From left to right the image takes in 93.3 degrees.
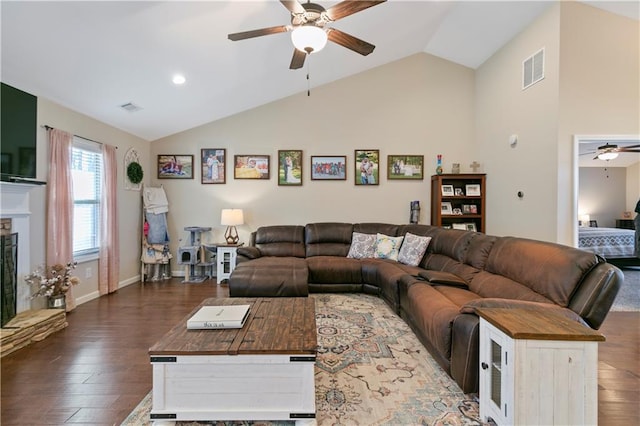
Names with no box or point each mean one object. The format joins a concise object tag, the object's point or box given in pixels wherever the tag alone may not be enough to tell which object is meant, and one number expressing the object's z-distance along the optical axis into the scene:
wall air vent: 3.66
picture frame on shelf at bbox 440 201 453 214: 5.11
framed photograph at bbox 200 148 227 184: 5.42
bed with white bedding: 5.72
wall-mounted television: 2.91
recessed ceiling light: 3.73
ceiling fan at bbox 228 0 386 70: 2.28
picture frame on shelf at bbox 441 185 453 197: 5.05
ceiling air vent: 4.06
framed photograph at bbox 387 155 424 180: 5.38
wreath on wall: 4.86
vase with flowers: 3.24
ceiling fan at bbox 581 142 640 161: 4.56
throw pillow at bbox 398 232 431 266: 4.18
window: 3.96
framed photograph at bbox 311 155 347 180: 5.39
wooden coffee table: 1.67
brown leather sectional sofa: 1.97
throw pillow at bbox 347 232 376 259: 4.70
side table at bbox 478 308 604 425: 1.46
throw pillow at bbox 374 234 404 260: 4.57
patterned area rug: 1.80
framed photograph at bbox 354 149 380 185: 5.39
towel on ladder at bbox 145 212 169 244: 5.12
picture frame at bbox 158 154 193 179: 5.44
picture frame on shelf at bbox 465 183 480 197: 5.05
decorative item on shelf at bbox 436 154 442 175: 5.30
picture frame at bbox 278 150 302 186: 5.39
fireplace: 2.81
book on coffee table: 1.97
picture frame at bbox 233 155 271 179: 5.41
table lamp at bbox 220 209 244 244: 5.00
